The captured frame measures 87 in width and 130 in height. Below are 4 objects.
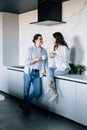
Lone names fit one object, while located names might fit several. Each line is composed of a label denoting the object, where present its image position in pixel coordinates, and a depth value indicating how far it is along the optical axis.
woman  2.52
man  2.67
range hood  2.79
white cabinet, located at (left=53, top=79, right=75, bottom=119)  2.34
